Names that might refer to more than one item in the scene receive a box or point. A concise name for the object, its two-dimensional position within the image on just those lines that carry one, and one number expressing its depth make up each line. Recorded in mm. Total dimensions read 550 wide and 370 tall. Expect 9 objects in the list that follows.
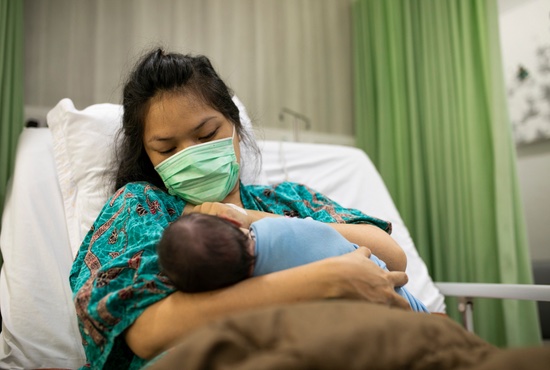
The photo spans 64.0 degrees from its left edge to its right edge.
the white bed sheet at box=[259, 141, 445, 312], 1900
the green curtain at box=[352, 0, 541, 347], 2279
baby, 792
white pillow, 1453
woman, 815
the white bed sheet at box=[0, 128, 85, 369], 1251
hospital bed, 1271
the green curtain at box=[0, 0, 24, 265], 1868
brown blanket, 527
